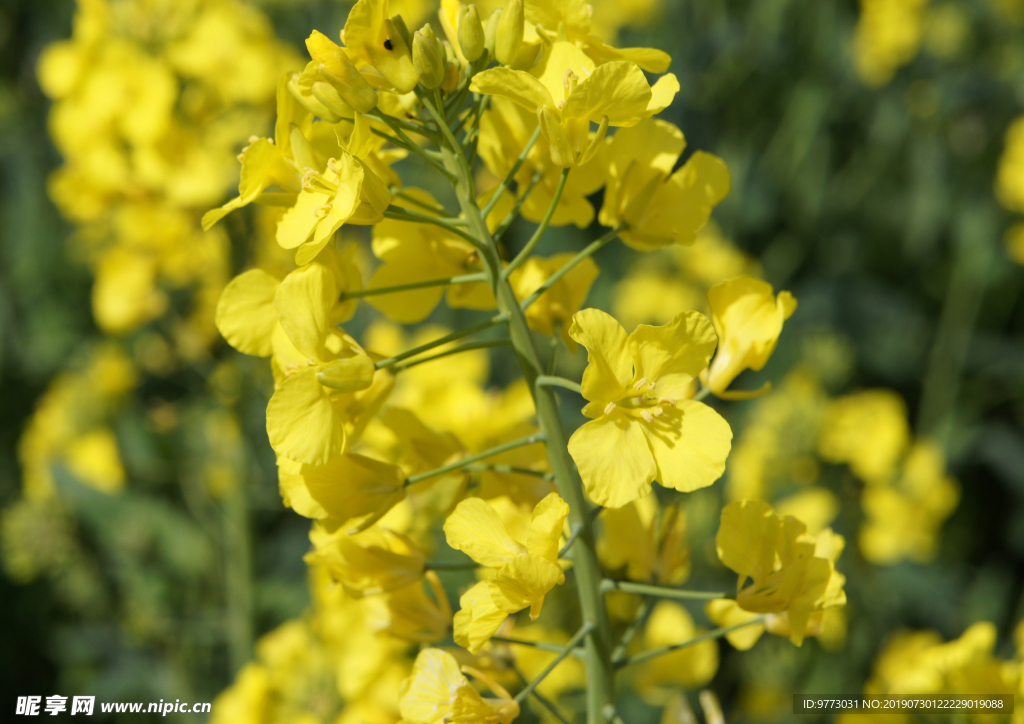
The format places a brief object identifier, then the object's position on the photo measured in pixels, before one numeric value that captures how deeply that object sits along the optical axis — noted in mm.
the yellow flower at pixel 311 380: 308
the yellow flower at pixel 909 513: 675
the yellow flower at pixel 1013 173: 874
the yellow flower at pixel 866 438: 700
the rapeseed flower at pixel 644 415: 305
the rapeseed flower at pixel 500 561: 305
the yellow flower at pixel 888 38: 1115
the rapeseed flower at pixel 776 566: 318
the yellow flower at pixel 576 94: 306
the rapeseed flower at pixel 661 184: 328
